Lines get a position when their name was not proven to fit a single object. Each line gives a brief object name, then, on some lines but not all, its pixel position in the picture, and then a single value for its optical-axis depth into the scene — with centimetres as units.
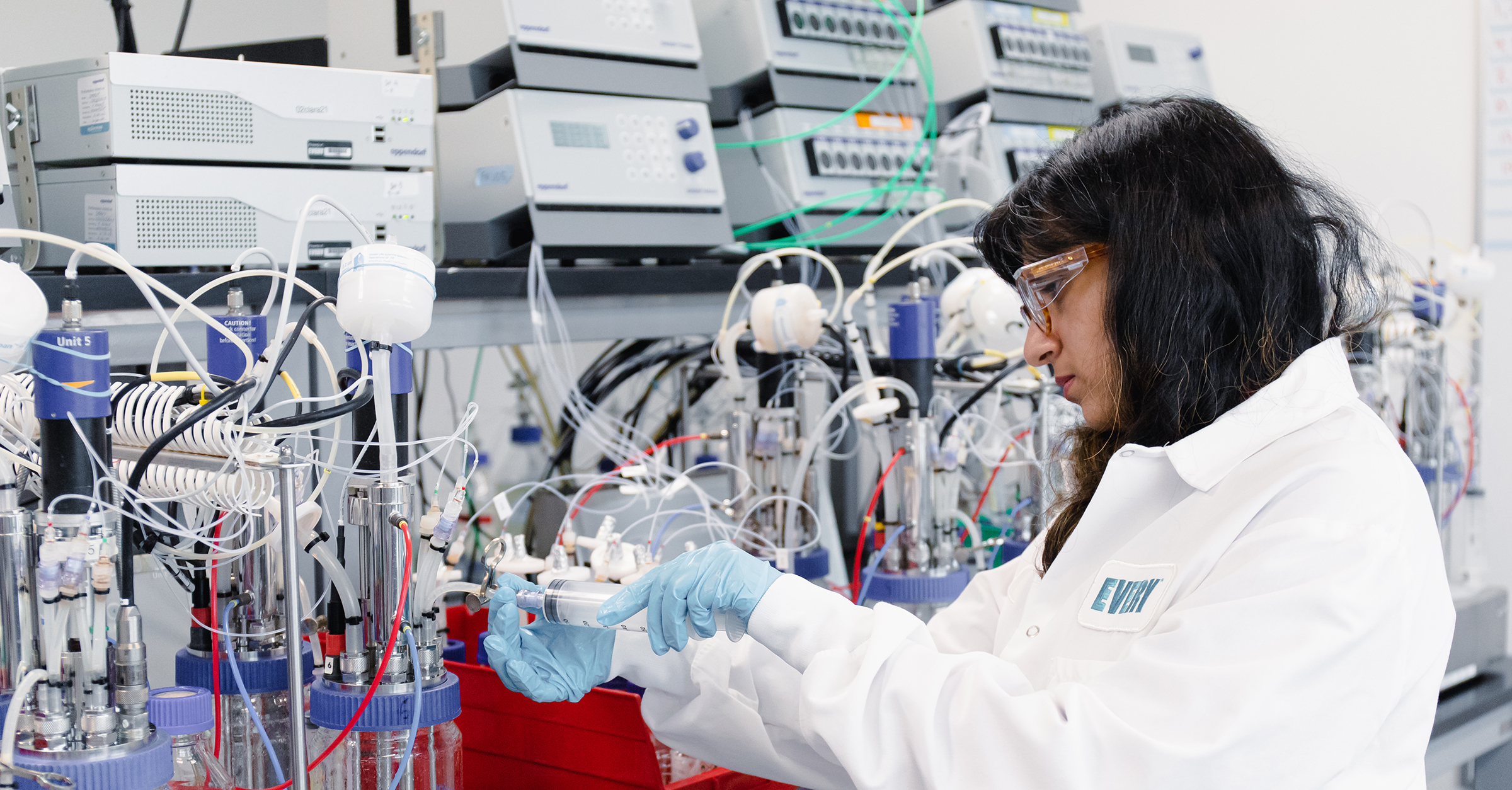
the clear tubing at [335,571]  107
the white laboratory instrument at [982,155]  273
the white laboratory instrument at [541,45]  204
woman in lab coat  89
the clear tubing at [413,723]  99
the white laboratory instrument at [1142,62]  320
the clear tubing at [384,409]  96
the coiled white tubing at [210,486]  106
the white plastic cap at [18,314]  79
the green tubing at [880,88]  241
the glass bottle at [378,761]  107
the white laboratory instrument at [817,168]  241
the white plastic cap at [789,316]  178
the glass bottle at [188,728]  98
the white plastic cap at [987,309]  180
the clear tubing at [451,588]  108
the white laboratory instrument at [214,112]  152
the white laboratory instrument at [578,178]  200
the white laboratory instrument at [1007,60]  285
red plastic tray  120
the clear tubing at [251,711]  98
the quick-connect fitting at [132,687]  88
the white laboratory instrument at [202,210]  152
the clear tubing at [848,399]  167
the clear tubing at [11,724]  81
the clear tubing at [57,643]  87
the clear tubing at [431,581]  107
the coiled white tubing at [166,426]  102
